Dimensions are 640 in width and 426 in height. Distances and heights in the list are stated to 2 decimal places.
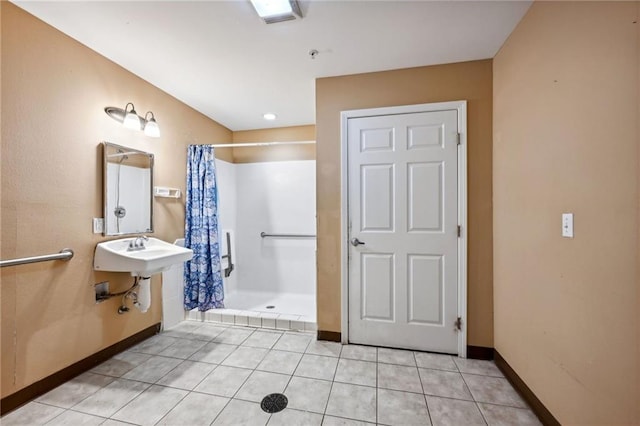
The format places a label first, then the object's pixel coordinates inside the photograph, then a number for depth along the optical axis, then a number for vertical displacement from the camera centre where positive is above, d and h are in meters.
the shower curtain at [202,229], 2.71 -0.15
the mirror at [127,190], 1.96 +0.21
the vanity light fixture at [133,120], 1.98 +0.78
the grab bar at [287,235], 3.41 -0.28
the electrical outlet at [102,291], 1.89 -0.58
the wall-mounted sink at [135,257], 1.80 -0.32
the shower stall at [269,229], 3.41 -0.19
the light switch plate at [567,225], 1.17 -0.05
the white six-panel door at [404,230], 2.02 -0.13
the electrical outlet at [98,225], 1.87 -0.08
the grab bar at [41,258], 1.37 -0.26
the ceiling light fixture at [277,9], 1.40 +1.17
